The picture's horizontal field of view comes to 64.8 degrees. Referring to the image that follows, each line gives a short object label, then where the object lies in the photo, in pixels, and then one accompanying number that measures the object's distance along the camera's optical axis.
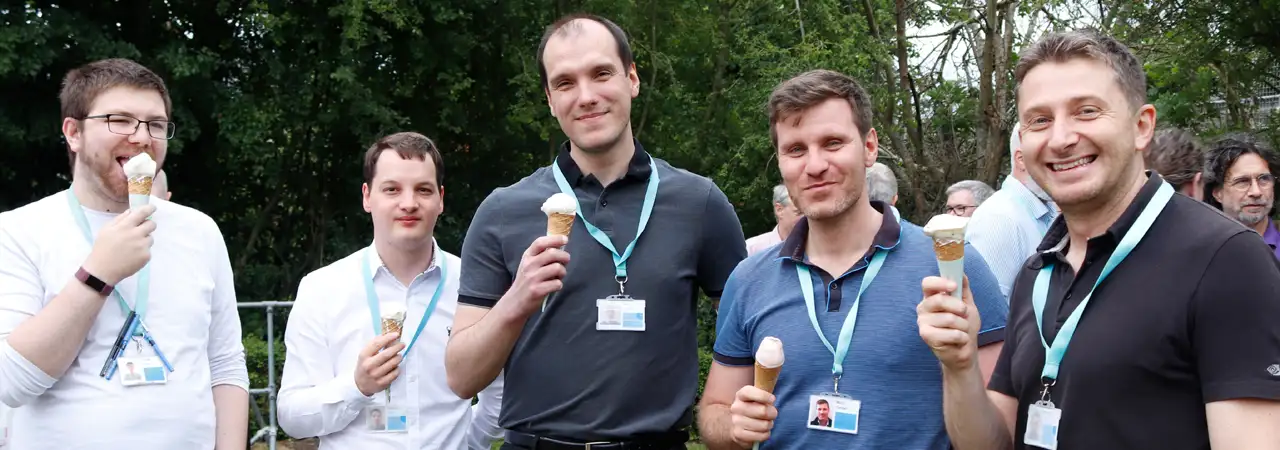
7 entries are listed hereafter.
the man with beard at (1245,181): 5.43
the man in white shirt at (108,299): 3.08
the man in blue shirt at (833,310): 2.59
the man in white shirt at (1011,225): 4.42
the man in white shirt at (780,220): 7.60
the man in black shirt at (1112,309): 1.98
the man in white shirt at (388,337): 3.79
